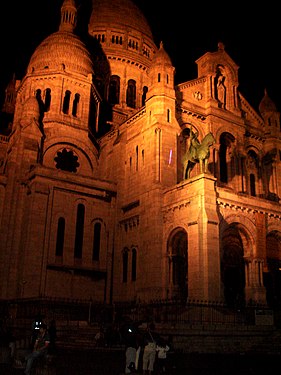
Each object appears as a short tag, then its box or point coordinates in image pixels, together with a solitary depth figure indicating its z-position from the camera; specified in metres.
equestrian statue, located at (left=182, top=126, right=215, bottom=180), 34.25
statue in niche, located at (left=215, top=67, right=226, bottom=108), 46.03
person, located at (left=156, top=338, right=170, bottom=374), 15.51
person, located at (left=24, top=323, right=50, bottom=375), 14.06
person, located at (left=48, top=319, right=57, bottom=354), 19.31
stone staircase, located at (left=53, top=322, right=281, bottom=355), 22.55
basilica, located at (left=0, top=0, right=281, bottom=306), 34.38
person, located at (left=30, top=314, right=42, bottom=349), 18.02
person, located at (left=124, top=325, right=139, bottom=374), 14.28
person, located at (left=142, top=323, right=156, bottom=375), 14.48
